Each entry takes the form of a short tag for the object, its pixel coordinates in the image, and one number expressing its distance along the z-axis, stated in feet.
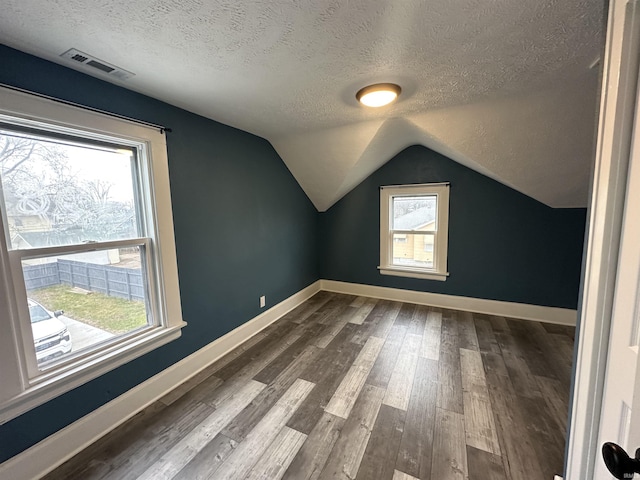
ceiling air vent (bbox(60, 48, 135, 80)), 4.50
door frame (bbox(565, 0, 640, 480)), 2.33
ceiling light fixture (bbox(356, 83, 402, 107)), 6.04
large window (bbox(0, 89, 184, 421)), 4.38
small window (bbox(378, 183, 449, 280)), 11.52
